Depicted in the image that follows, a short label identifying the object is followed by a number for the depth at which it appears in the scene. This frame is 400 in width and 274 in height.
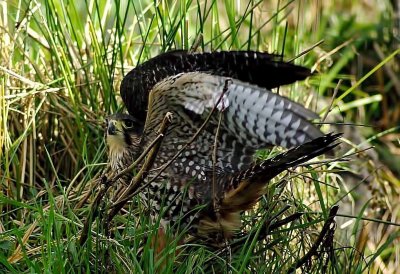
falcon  7.42
